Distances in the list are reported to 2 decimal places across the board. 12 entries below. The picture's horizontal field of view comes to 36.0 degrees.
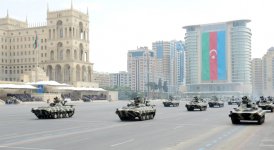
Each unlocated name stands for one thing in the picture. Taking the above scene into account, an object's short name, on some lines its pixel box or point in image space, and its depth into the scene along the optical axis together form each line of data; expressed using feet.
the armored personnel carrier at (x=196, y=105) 168.14
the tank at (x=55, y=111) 109.40
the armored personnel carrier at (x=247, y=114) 89.10
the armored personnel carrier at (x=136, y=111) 102.32
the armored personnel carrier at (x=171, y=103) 231.30
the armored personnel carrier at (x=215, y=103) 223.47
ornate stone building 436.76
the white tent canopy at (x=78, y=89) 352.01
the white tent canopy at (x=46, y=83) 339.36
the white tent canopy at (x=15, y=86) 284.24
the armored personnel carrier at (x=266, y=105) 154.20
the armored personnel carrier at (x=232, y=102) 301.35
